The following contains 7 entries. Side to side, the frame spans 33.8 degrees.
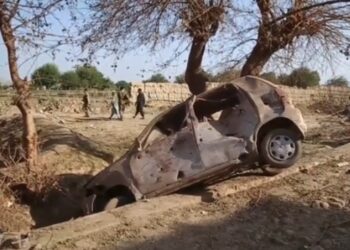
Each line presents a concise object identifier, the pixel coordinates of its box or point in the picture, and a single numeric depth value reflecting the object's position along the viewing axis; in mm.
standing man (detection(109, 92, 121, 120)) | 26028
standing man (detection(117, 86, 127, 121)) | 26141
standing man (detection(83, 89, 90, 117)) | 28797
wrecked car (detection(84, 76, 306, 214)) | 8414
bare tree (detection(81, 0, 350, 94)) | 11906
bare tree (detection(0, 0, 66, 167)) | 10453
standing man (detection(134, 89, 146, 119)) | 25845
